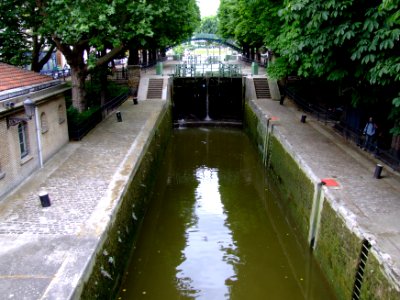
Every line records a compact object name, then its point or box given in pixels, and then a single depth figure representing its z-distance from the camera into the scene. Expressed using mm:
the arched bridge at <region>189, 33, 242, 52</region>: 70188
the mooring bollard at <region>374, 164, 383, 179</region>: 12414
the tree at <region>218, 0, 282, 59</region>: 19166
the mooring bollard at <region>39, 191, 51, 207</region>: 10594
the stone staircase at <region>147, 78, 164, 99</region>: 28312
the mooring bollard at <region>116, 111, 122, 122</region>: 20922
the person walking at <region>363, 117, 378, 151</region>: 15305
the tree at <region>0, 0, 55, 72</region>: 18781
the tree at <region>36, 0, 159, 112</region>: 15320
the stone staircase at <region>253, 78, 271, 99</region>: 27947
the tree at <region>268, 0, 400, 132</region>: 9625
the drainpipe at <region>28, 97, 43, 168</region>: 13489
